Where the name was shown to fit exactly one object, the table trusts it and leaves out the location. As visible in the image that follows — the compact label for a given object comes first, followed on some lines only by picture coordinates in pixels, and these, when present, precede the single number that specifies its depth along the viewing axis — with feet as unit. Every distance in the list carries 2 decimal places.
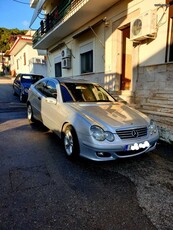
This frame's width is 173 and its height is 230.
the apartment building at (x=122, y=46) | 19.24
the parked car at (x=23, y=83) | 35.06
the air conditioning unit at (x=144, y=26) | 19.54
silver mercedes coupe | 10.64
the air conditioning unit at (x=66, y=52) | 40.98
